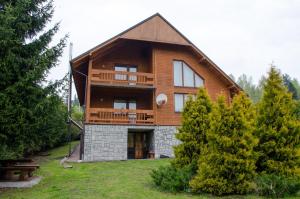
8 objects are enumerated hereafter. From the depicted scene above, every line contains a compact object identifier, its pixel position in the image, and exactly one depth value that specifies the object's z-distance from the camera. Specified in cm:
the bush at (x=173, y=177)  771
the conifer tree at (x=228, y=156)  719
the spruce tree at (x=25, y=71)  841
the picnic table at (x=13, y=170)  1013
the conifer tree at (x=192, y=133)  938
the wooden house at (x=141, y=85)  1736
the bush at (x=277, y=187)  698
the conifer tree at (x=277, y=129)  789
